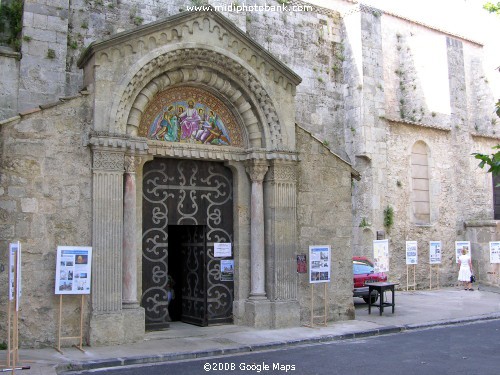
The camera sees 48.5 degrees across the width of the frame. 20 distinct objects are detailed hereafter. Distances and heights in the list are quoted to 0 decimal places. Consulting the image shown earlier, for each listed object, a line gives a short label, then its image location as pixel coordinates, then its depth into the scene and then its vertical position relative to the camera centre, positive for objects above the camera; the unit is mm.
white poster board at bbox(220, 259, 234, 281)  11555 -686
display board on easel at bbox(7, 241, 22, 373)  7371 -575
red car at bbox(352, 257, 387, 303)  15367 -1149
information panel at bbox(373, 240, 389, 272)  17594 -608
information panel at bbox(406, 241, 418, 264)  19312 -574
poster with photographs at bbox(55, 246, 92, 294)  9078 -517
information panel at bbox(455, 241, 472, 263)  20788 -409
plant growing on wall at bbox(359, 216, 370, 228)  18703 +432
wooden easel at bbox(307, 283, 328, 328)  11516 -1643
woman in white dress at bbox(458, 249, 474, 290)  19797 -1210
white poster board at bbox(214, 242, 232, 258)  11523 -261
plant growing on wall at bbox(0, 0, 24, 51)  12969 +5107
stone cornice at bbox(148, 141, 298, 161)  10867 +1728
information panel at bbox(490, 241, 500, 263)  20781 -603
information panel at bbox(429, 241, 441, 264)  20125 -606
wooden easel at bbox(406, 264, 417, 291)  19609 -1592
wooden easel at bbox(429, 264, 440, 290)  20656 -1250
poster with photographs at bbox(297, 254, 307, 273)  11516 -564
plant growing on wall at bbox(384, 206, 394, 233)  19312 +578
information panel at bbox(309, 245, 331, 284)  11648 -583
